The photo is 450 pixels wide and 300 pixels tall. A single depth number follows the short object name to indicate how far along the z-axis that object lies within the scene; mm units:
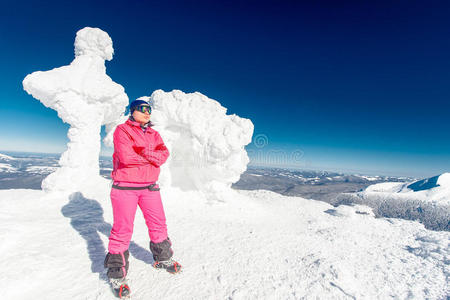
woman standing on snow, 3141
